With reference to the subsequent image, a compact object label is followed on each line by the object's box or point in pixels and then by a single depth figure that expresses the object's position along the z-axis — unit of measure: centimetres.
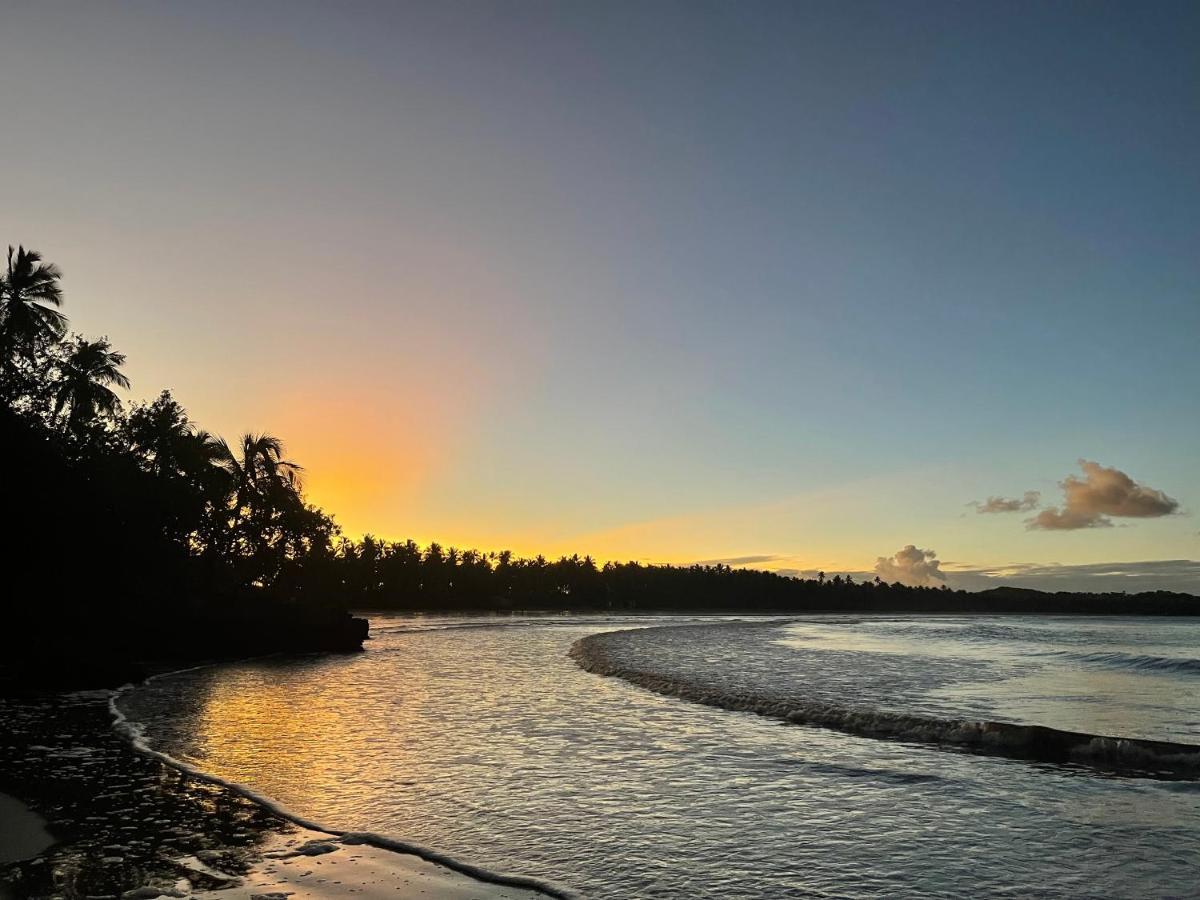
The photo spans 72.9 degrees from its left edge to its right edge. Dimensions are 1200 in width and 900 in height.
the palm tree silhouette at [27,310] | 3325
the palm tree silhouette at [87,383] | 3612
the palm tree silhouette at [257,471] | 4972
